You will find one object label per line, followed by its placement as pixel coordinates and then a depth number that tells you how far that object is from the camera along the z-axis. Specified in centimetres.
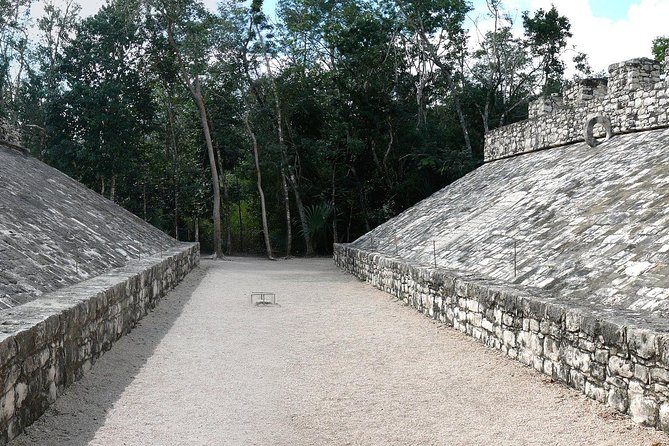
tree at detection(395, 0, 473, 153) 2686
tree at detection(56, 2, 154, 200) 2642
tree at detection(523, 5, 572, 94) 2606
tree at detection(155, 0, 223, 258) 2503
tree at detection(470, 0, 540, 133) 2589
